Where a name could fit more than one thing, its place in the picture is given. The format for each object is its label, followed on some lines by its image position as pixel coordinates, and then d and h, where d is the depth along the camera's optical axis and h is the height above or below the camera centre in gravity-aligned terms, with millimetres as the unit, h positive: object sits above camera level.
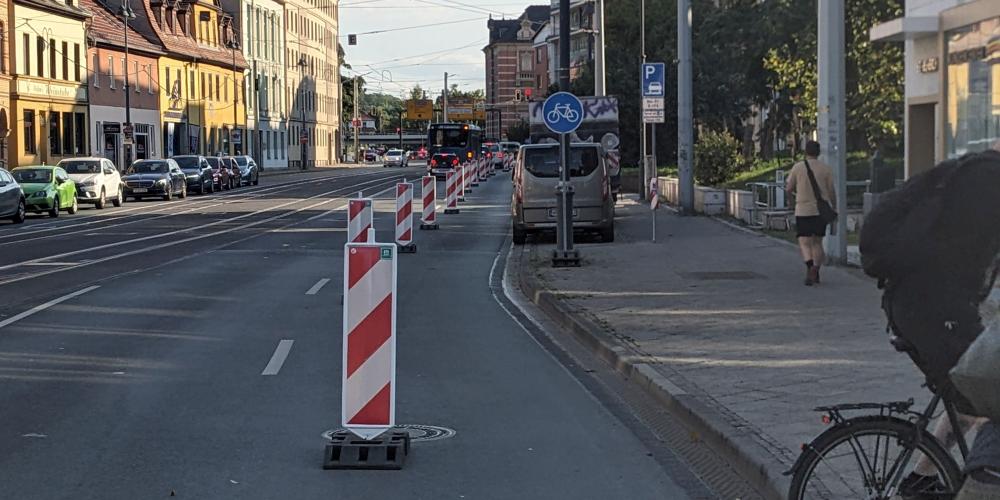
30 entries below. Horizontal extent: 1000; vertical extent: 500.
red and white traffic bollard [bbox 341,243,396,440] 7879 -999
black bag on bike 5008 -334
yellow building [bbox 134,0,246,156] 76000 +5191
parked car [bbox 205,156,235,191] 59688 -348
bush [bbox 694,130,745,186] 40969 +8
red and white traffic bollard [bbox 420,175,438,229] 29112 -928
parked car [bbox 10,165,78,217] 38312 -605
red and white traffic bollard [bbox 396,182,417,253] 23422 -917
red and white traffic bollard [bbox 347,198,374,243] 18391 -670
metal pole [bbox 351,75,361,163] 136000 +2864
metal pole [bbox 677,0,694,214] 31750 +1076
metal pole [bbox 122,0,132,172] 62306 +2201
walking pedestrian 16188 -463
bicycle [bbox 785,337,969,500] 5145 -1106
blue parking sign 33062 +1906
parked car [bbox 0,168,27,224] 34562 -804
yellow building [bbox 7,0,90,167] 56188 +3579
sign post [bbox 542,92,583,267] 19375 +80
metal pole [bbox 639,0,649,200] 42575 -365
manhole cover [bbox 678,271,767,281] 17641 -1455
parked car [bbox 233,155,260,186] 67375 -260
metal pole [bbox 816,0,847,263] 18266 +877
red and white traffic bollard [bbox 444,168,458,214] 38688 -751
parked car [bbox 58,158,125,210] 43812 -432
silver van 25438 -518
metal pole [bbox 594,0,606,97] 43044 +3308
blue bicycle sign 19359 +694
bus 83000 +1342
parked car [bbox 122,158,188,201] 50438 -504
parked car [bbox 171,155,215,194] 56000 -291
